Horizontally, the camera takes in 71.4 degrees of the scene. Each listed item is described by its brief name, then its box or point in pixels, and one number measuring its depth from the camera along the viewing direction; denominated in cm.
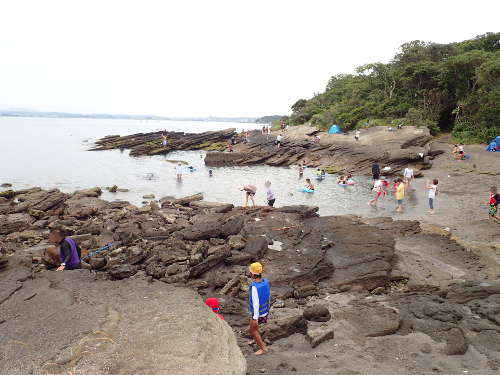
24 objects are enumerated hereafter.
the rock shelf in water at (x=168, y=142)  5936
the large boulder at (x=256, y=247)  1157
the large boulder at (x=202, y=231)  1286
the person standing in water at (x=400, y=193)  1909
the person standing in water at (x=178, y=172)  3562
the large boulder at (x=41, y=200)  1994
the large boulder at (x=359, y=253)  1031
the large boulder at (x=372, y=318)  765
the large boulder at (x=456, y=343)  673
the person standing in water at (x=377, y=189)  2134
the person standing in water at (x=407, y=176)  2425
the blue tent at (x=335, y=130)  5006
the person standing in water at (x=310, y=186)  2716
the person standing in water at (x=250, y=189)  2006
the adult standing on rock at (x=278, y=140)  4997
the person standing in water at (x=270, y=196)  1924
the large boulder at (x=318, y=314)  820
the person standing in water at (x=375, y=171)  2578
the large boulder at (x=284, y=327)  741
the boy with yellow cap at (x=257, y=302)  677
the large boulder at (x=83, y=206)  1892
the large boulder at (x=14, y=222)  1580
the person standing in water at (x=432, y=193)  1761
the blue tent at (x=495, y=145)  3259
